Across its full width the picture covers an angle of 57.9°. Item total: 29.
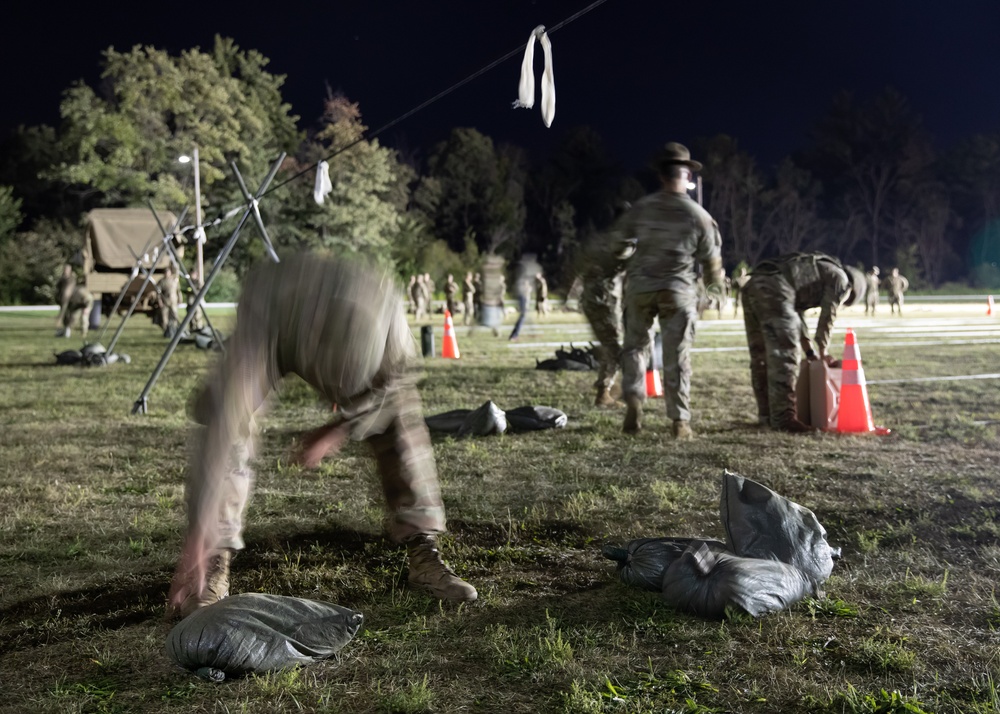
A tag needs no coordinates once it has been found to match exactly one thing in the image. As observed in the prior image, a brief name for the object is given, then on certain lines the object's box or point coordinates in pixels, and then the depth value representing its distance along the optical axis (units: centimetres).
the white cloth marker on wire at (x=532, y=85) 500
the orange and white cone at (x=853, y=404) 721
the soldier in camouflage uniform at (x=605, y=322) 908
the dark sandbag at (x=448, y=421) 735
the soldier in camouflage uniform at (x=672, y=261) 677
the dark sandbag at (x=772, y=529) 350
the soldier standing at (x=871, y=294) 3378
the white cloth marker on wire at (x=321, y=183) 863
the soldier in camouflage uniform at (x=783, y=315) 730
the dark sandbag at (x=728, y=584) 316
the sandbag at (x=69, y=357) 1332
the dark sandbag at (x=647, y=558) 351
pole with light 1459
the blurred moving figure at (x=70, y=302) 2082
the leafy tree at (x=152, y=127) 4362
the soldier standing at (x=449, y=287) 2652
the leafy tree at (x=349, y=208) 4984
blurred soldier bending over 305
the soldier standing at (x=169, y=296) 1887
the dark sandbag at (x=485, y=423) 714
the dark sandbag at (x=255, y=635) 272
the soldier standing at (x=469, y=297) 2939
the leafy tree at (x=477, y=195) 6366
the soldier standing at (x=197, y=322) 1829
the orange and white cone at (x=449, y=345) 1454
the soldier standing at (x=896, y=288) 3469
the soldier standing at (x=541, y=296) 3035
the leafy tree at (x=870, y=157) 7638
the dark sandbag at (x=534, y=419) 741
